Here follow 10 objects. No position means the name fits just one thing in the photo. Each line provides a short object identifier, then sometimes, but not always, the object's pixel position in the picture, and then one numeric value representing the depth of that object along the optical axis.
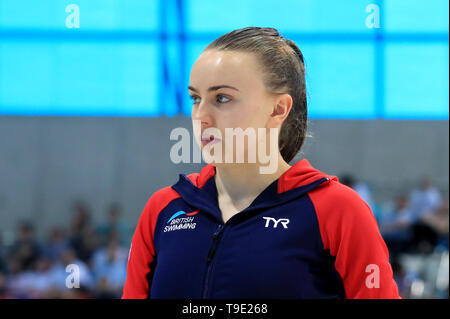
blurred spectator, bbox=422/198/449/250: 10.91
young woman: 2.13
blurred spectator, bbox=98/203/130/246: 11.82
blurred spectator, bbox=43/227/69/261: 12.88
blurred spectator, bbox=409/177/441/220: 11.55
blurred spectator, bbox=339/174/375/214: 11.46
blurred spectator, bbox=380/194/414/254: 10.86
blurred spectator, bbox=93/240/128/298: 9.95
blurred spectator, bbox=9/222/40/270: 13.00
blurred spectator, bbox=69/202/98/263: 12.08
